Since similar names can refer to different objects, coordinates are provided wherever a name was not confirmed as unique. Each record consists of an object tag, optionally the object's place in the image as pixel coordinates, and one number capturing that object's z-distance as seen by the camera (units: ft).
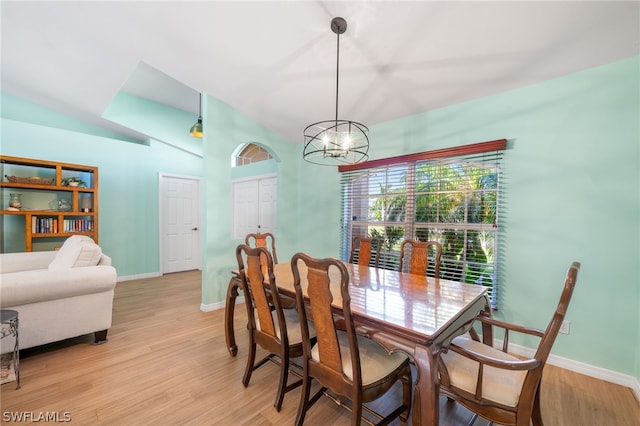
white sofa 6.68
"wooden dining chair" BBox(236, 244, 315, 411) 5.30
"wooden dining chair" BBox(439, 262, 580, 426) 3.59
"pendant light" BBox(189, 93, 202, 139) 13.34
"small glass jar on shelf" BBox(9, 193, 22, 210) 11.85
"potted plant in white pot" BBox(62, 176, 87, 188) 13.03
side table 5.99
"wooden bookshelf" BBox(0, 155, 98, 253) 11.96
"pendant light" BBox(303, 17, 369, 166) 6.39
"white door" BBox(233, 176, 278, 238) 16.73
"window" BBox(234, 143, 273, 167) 17.53
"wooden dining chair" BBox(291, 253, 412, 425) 4.09
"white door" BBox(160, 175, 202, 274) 17.06
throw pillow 7.69
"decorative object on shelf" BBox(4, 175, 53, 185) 11.61
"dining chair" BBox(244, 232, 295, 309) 6.85
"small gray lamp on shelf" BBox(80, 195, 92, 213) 13.53
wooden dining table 3.77
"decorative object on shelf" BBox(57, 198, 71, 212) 13.02
